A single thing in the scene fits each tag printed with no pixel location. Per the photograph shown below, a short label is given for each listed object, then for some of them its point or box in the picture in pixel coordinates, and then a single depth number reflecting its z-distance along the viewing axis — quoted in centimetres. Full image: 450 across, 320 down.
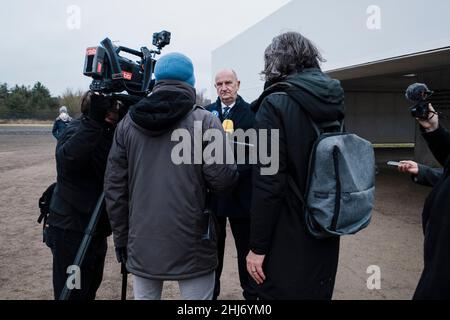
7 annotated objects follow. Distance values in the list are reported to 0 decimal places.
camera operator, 216
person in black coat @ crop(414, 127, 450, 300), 136
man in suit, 262
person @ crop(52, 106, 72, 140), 1031
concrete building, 655
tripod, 203
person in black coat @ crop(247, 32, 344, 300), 172
